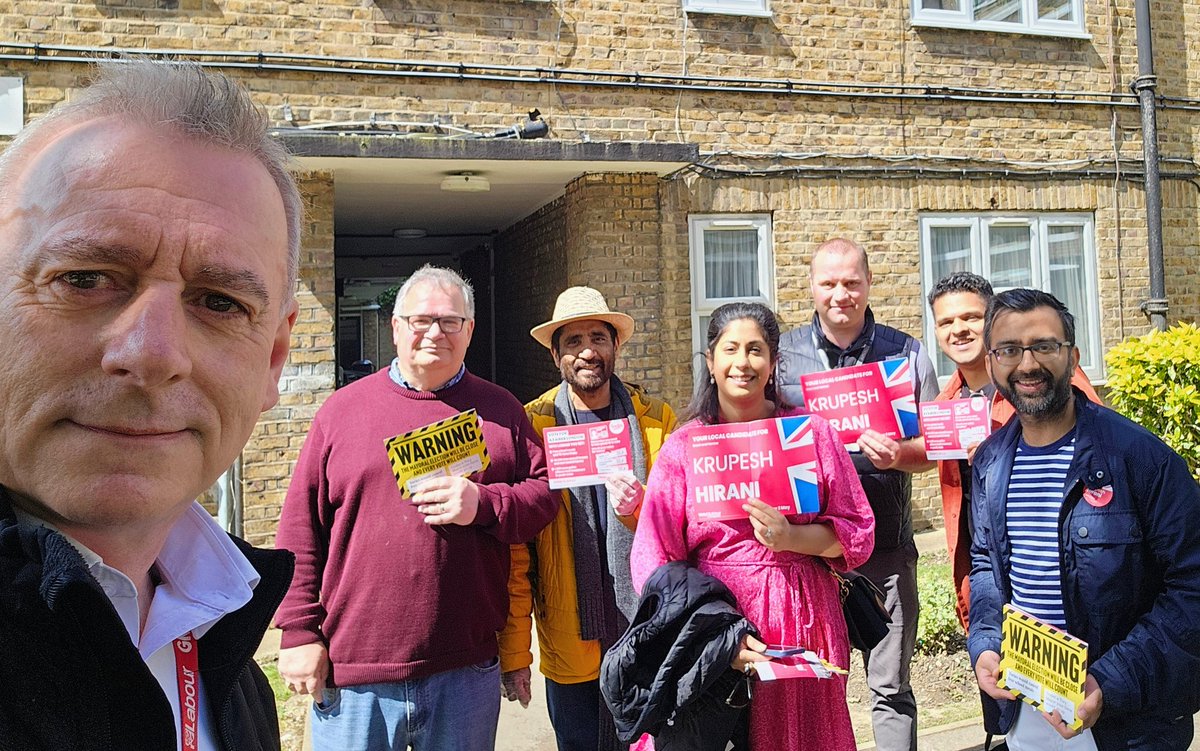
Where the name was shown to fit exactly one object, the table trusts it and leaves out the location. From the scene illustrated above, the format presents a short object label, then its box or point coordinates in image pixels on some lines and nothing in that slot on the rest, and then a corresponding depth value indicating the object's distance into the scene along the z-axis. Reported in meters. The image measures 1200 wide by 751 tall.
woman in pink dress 2.84
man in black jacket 1.03
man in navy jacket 2.49
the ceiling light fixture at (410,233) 11.25
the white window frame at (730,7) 8.45
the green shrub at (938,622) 5.63
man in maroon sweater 2.96
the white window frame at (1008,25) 9.12
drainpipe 9.63
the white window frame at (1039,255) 9.13
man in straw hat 3.41
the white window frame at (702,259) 8.52
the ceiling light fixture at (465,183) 7.80
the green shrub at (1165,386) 5.77
